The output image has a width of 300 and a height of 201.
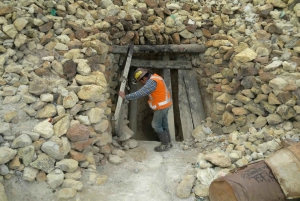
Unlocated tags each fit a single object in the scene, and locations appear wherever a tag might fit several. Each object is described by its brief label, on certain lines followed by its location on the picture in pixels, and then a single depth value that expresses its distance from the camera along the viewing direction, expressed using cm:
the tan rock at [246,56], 408
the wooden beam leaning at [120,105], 420
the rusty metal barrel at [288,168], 246
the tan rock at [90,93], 346
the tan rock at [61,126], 305
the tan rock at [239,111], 416
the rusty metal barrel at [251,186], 245
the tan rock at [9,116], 302
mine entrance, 493
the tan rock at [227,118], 432
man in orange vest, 388
